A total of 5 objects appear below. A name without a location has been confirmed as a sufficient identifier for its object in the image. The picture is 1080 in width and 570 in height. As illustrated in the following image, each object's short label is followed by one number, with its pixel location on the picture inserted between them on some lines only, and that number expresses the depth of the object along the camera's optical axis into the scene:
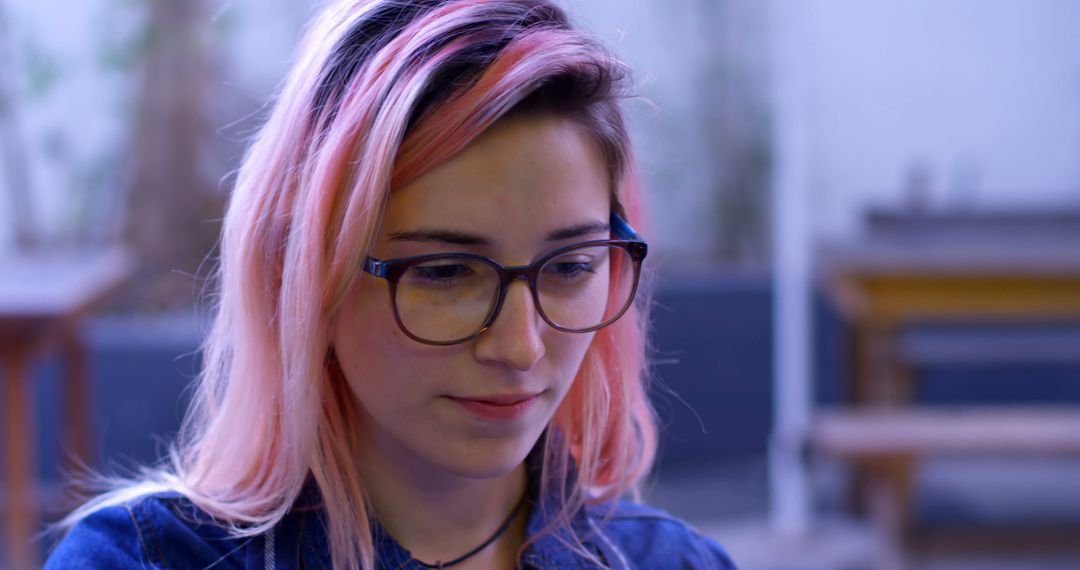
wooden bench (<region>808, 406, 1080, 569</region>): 3.29
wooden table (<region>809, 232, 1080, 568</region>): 3.36
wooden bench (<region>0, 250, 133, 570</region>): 2.87
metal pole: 3.71
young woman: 0.96
